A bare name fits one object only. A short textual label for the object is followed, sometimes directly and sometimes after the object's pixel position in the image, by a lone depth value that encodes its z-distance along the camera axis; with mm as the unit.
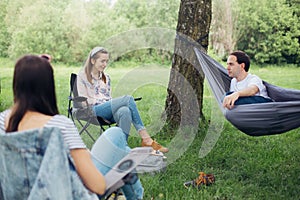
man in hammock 3129
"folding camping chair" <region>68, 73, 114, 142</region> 3510
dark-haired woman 1591
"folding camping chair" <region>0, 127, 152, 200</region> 1537
